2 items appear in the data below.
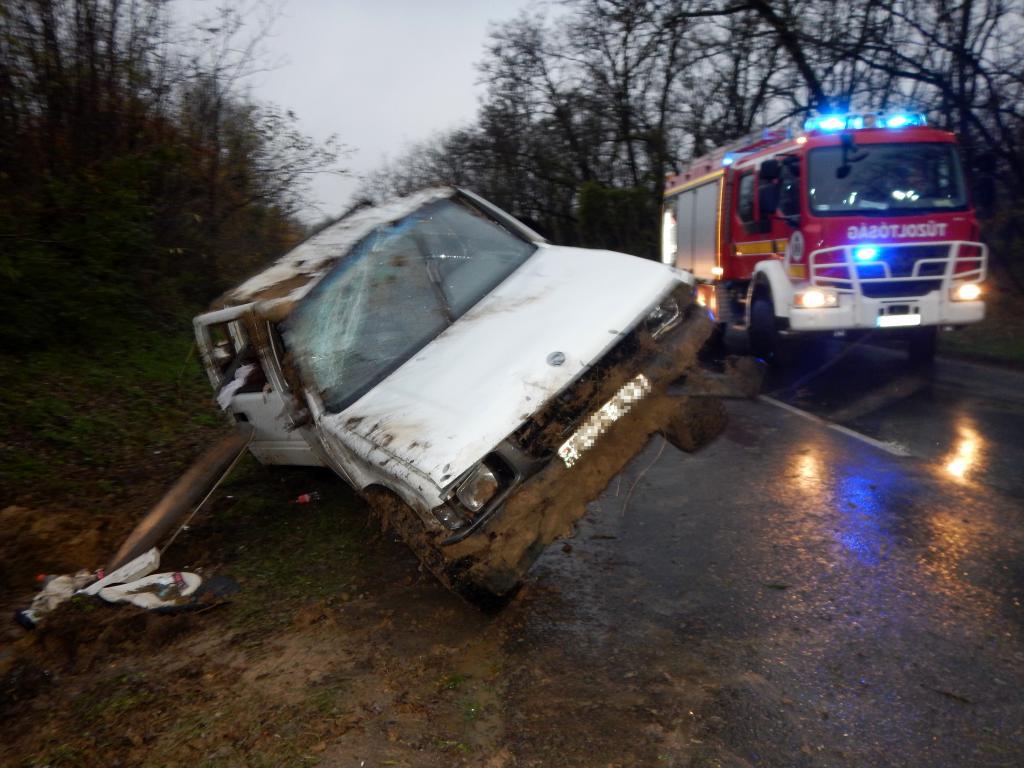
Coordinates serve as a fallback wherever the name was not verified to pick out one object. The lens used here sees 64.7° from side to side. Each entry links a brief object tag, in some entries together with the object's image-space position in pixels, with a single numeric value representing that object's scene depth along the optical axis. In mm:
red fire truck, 8336
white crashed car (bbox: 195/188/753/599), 3377
